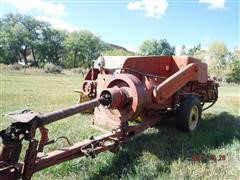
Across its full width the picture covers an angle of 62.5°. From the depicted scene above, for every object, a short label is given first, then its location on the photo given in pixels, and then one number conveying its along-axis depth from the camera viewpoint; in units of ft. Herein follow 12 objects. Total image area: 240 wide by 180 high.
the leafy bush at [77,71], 92.06
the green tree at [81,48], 143.45
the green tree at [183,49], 199.05
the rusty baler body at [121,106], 6.09
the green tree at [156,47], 157.38
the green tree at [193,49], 188.95
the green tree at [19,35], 123.43
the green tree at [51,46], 133.29
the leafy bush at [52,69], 84.63
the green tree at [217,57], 110.83
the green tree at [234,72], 106.30
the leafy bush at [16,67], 79.52
